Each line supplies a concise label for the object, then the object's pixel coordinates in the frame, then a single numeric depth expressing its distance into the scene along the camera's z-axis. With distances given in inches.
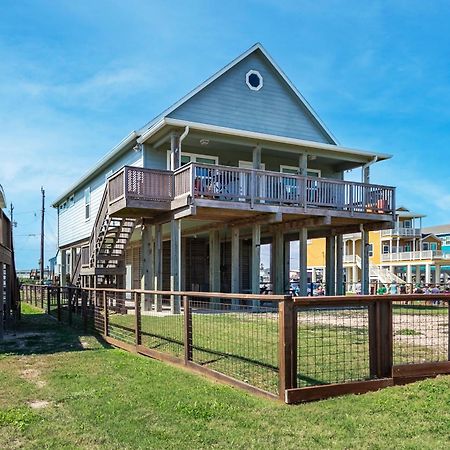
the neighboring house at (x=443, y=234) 2042.4
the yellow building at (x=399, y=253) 1801.2
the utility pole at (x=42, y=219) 1627.2
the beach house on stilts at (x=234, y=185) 547.2
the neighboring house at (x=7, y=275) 415.8
